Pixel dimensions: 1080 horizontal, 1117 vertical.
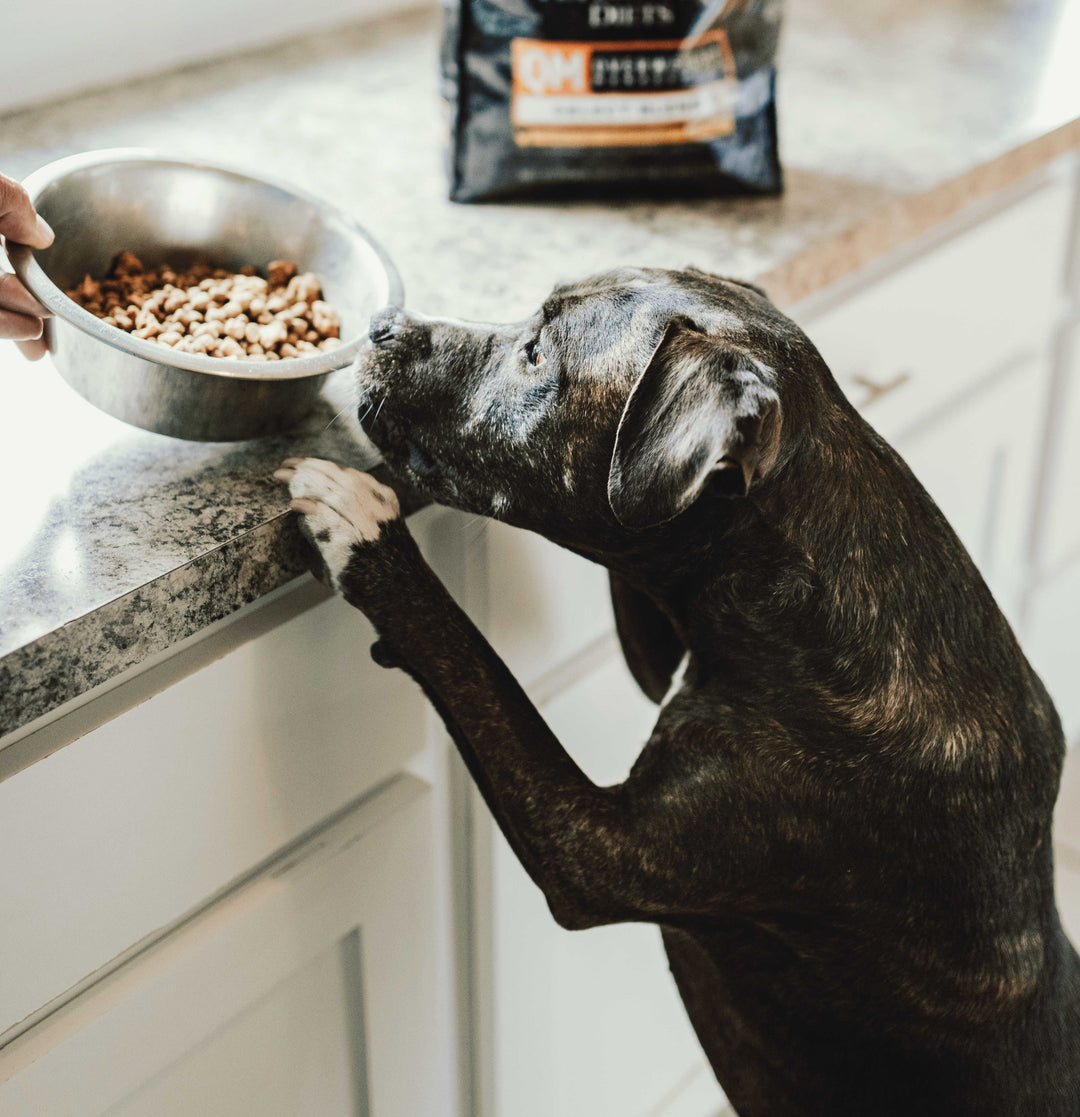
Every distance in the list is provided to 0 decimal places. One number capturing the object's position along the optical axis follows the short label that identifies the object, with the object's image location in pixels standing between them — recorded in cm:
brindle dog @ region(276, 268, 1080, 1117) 96
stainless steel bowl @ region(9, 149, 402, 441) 89
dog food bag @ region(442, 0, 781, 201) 135
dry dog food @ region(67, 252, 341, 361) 99
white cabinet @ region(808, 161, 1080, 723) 151
